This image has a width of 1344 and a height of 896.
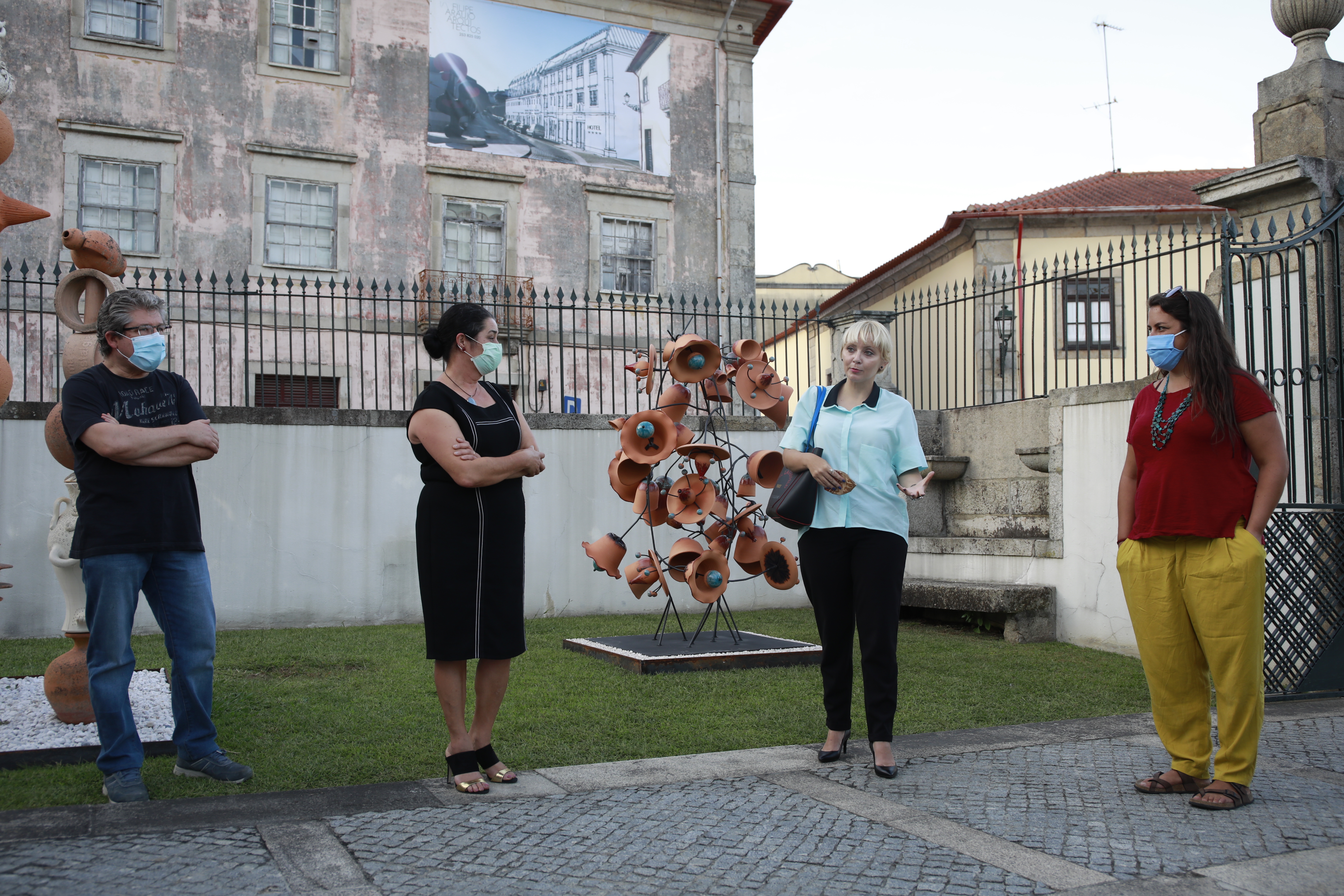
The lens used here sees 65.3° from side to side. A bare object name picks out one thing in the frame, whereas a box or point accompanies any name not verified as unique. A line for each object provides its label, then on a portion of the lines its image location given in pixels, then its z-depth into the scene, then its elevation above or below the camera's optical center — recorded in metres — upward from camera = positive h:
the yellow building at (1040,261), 18.61 +4.02
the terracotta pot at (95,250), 4.71 +0.99
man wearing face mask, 3.71 -0.21
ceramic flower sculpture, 6.53 -0.10
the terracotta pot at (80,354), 4.57 +0.50
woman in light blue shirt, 4.11 -0.25
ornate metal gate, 5.65 +0.21
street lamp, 8.72 +1.20
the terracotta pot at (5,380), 4.50 +0.38
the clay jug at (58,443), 4.60 +0.11
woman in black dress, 3.76 -0.25
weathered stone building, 15.05 +5.01
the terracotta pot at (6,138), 4.52 +1.44
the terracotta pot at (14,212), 4.46 +1.11
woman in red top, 3.60 -0.28
